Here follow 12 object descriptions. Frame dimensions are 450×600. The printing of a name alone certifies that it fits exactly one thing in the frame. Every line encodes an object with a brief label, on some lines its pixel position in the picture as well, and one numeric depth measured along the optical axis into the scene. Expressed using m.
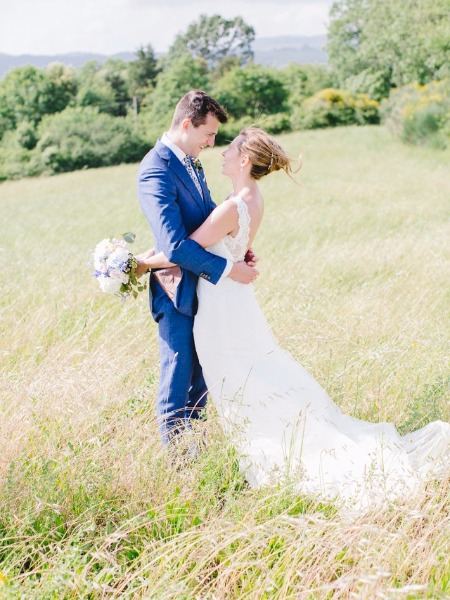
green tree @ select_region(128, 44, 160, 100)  62.94
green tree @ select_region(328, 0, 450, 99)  36.03
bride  3.54
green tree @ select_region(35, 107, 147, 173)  42.00
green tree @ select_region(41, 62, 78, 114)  56.06
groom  3.46
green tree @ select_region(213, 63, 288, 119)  52.69
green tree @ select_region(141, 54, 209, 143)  51.34
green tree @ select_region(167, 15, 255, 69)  97.50
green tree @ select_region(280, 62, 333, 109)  55.25
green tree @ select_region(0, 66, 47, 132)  54.91
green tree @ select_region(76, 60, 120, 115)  55.25
